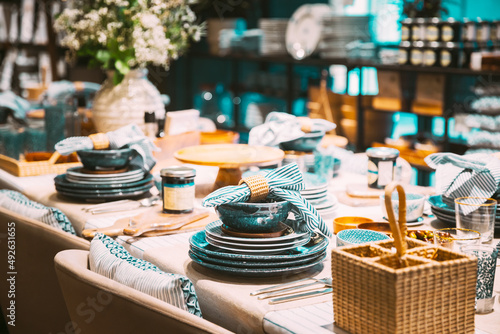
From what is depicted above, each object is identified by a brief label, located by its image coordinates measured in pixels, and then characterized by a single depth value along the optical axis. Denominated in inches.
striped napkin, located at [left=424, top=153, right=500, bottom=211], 64.7
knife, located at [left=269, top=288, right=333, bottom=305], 48.3
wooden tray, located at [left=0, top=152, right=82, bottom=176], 93.7
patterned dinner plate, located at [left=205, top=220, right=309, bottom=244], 53.3
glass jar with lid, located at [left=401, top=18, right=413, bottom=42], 167.8
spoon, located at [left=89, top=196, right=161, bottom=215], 75.4
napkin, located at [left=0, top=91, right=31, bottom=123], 123.1
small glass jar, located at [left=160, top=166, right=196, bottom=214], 69.4
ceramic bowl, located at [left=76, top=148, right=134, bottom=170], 81.4
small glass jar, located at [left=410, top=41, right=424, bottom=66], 167.3
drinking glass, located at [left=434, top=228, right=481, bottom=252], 46.8
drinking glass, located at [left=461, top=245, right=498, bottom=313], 46.2
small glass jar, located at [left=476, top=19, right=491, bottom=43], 154.6
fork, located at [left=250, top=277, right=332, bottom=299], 49.8
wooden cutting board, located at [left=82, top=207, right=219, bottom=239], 66.2
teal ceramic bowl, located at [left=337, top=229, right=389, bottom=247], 54.7
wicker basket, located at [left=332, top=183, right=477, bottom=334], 39.2
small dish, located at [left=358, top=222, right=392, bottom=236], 63.6
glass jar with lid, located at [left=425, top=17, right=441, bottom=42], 162.4
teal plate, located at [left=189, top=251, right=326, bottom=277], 52.0
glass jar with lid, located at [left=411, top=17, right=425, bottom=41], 165.5
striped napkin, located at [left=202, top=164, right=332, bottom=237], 53.3
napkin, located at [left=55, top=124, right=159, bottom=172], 82.0
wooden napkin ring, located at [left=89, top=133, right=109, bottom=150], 82.8
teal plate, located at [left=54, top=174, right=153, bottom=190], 78.9
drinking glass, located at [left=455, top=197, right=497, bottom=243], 54.9
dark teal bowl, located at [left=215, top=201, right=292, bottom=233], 54.2
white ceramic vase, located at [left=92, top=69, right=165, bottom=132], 109.7
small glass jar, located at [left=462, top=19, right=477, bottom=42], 156.7
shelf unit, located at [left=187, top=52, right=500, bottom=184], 165.5
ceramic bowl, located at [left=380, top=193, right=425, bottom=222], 66.8
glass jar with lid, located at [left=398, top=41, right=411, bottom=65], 169.8
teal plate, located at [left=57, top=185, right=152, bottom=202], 79.0
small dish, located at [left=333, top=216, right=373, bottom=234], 64.4
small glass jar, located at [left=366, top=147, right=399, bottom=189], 77.3
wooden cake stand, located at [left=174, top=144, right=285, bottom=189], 77.4
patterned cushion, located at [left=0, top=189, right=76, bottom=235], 70.0
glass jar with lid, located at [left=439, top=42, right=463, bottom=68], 160.4
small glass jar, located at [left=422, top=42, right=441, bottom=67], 164.2
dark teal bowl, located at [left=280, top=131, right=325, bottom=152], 88.7
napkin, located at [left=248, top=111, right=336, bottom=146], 88.5
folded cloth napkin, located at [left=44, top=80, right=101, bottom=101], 148.1
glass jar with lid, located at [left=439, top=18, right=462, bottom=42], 159.0
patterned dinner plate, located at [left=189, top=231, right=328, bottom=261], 52.3
